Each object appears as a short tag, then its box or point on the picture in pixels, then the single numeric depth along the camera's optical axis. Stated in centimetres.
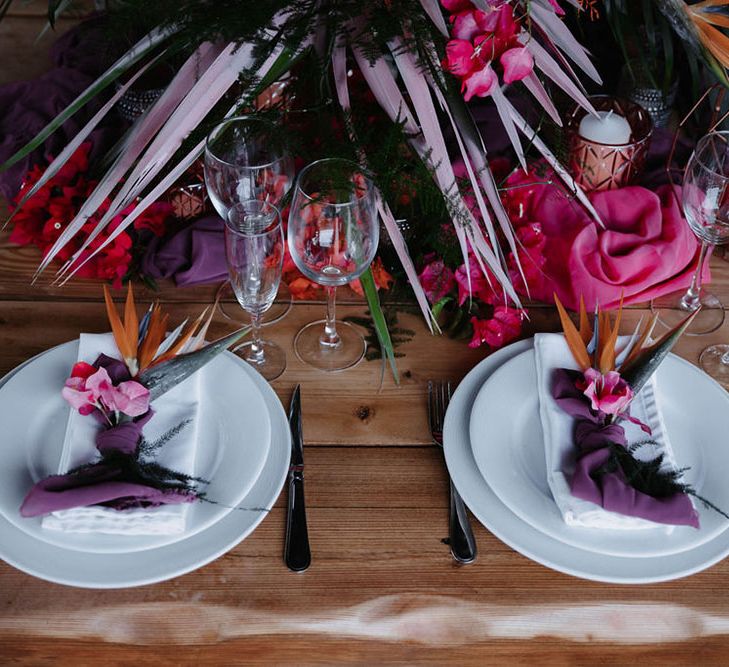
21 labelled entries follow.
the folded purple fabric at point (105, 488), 73
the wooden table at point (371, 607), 74
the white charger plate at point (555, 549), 77
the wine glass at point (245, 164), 91
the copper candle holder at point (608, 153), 112
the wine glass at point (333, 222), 84
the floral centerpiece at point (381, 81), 89
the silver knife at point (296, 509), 80
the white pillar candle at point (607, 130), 112
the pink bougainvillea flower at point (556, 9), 92
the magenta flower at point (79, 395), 81
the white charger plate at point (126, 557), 74
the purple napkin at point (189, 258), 107
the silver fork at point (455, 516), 80
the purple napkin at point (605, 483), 76
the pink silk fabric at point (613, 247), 106
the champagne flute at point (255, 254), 88
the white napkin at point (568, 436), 78
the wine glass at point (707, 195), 95
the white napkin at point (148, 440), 75
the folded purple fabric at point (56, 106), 118
